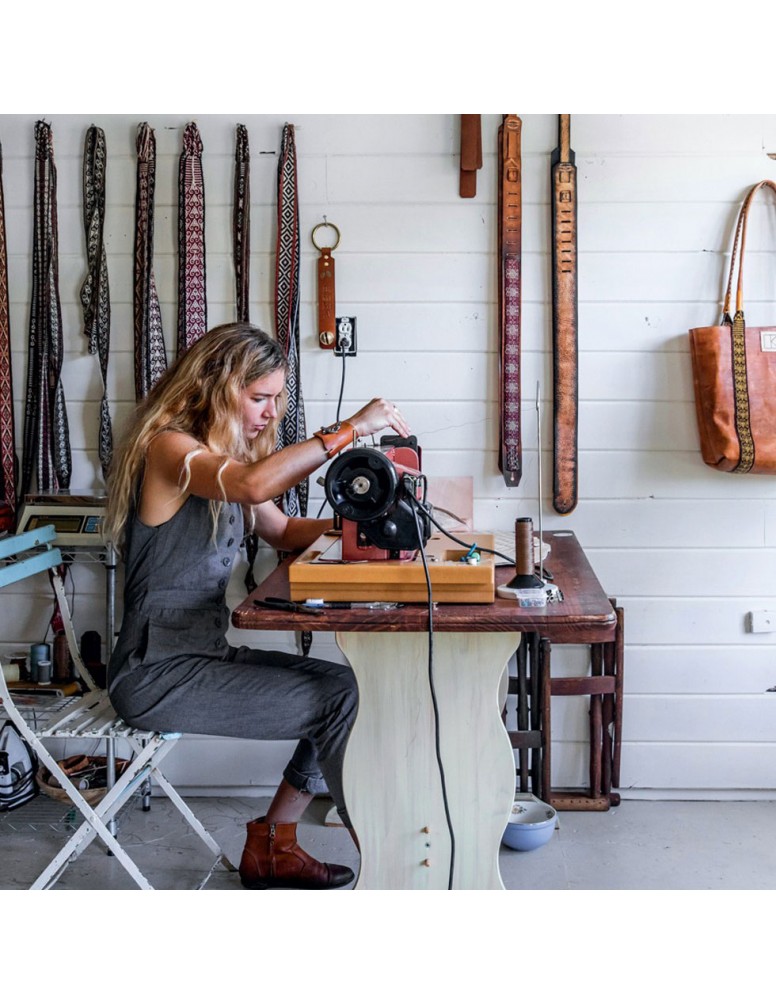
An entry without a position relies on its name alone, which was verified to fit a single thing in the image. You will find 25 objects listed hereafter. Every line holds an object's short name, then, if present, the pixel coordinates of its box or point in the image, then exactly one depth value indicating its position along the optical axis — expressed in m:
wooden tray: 2.28
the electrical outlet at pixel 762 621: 3.51
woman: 2.58
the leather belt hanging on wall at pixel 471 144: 3.35
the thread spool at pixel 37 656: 3.42
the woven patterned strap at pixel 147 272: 3.45
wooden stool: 3.33
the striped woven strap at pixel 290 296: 3.41
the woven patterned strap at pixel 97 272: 3.46
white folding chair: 2.69
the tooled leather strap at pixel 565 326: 3.38
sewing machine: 2.28
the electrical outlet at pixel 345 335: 3.47
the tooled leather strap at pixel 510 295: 3.38
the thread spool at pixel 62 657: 3.49
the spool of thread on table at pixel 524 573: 2.33
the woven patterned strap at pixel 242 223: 3.44
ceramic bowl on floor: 3.13
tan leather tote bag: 3.25
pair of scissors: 2.26
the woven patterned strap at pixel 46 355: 3.47
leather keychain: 3.45
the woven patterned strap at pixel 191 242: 3.43
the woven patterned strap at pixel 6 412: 3.51
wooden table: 2.40
